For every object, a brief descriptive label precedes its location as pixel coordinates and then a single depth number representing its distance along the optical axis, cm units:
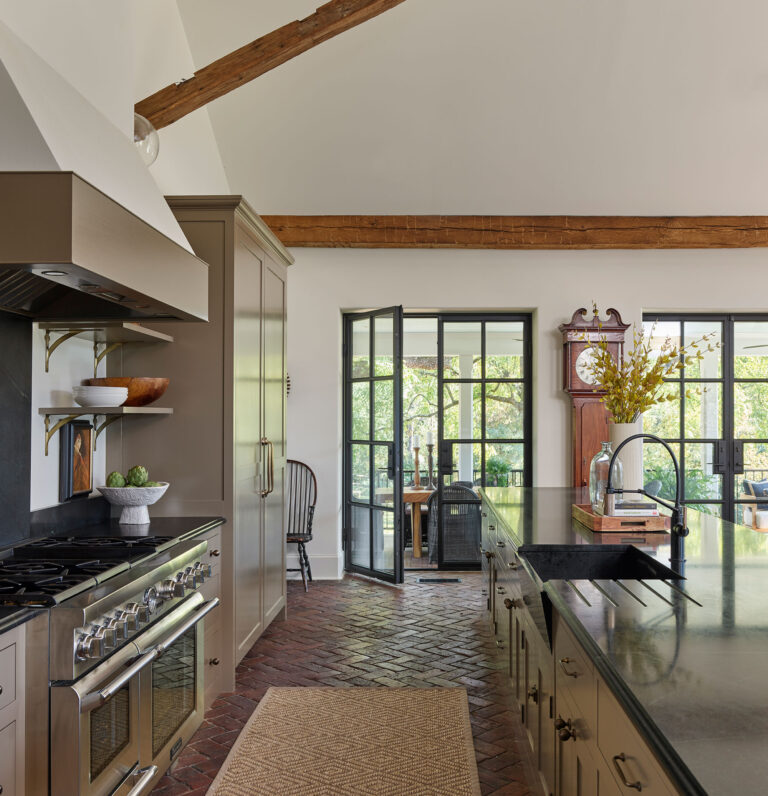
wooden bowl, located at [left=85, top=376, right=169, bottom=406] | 319
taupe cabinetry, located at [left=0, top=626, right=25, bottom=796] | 169
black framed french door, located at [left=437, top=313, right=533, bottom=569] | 599
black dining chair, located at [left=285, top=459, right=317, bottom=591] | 575
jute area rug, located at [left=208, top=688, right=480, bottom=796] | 262
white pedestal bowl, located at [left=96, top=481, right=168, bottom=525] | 315
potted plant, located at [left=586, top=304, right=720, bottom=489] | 309
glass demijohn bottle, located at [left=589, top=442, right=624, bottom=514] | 293
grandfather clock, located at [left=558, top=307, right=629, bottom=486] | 557
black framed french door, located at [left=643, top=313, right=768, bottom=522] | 594
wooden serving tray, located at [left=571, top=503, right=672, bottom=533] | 285
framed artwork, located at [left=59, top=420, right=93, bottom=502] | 308
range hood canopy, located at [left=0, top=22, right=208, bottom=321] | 169
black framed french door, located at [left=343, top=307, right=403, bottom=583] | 553
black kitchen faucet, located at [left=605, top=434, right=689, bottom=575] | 212
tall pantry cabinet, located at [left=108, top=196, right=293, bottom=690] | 342
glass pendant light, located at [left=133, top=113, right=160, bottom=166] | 368
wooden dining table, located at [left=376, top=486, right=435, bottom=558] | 623
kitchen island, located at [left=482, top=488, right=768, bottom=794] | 91
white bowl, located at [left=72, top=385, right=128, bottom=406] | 299
